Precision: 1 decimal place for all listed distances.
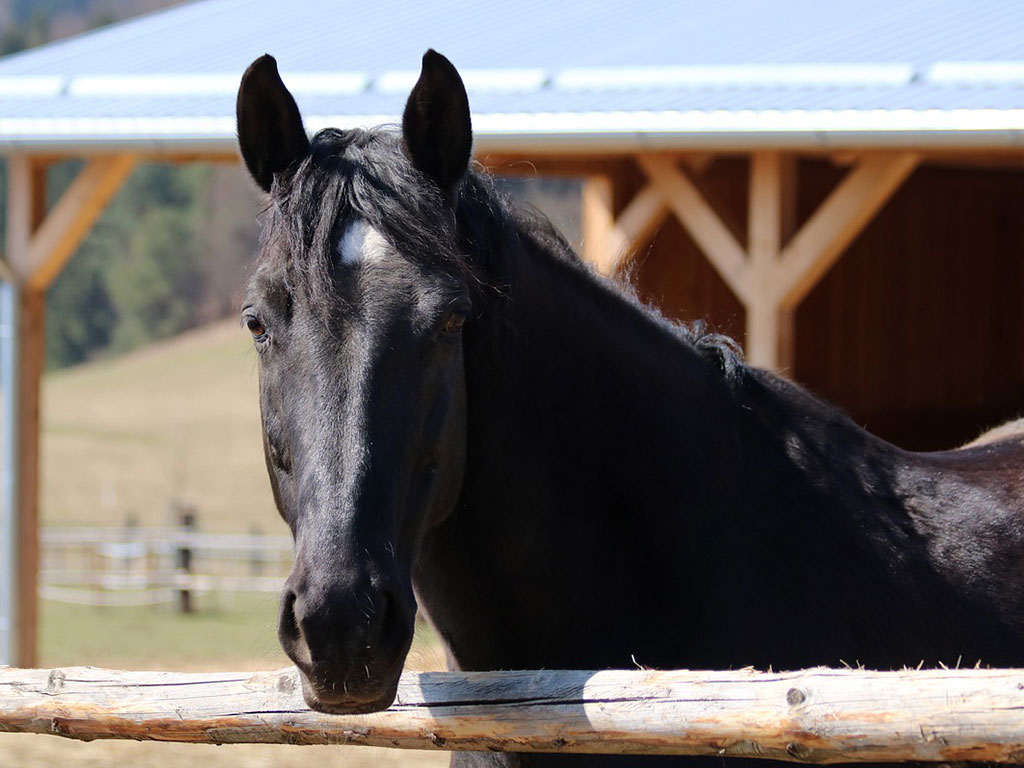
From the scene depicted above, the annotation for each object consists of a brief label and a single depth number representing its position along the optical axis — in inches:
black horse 173.9
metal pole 617.0
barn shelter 485.4
